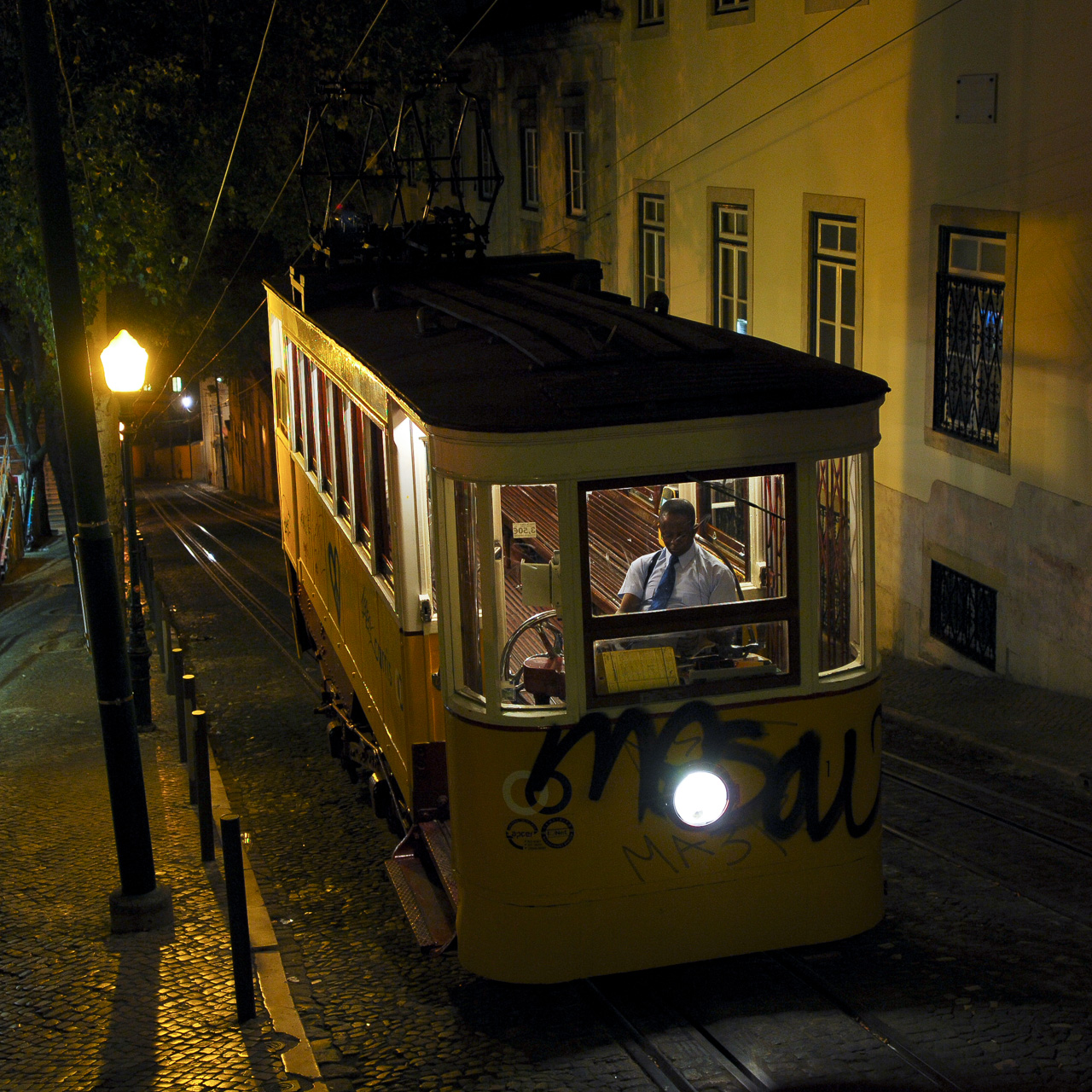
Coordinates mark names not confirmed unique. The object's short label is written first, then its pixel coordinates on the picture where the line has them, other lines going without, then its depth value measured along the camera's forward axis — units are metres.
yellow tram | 5.29
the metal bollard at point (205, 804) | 7.76
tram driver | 5.50
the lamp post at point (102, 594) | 6.59
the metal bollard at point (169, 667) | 11.82
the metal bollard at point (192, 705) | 8.84
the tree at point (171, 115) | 16.28
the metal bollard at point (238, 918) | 5.65
